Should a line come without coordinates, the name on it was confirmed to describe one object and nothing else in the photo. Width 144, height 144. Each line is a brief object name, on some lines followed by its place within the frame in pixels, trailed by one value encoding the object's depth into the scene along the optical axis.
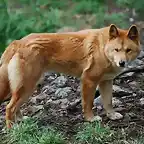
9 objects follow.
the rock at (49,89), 15.05
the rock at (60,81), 15.39
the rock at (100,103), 13.78
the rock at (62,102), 13.88
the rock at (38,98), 14.57
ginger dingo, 11.98
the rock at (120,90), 14.54
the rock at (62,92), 14.56
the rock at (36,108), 13.82
